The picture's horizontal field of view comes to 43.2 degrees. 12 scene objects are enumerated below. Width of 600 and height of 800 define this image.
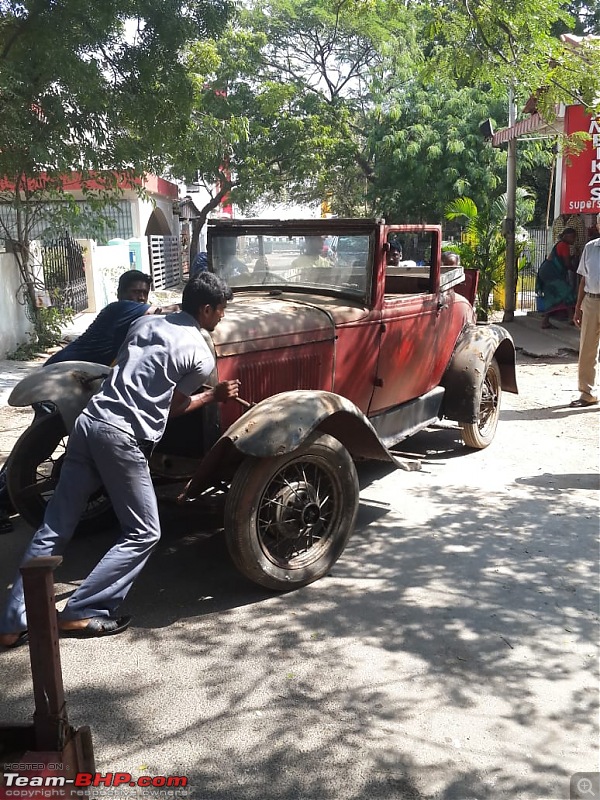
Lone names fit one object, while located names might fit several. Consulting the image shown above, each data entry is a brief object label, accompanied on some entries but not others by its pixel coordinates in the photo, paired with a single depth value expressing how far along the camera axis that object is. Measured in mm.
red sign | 11562
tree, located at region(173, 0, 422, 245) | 21453
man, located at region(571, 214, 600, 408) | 7691
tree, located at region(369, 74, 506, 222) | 19984
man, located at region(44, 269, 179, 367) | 4906
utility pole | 13000
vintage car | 3863
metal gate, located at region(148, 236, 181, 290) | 22516
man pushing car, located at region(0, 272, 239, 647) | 3432
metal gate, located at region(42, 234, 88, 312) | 13320
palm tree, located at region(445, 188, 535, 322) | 13062
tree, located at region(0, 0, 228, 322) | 8102
